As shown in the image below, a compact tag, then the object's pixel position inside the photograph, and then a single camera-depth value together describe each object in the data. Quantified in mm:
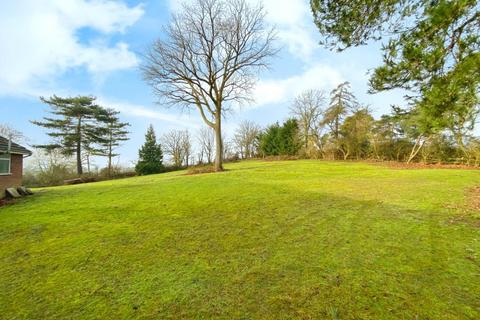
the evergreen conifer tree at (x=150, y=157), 26250
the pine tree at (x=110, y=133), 28141
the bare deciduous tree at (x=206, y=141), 39281
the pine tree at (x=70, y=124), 25703
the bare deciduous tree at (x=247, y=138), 38344
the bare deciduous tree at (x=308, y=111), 27431
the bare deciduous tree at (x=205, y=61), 15273
